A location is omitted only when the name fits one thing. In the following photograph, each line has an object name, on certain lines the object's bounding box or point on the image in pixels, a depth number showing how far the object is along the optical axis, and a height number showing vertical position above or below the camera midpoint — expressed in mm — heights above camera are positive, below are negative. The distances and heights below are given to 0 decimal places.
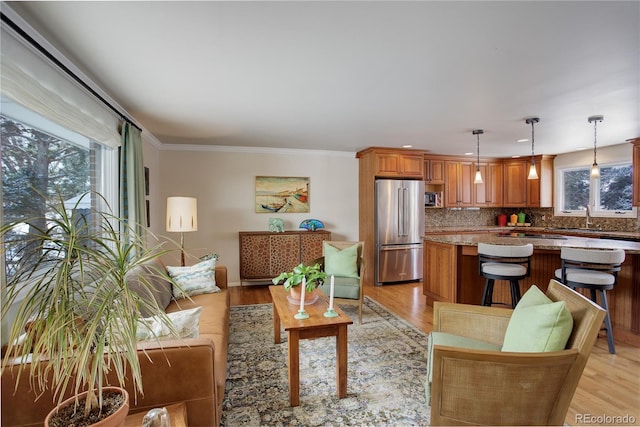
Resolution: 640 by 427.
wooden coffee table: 2041 -866
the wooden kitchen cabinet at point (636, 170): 4352 +555
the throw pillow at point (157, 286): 2369 -680
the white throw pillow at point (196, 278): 3145 -678
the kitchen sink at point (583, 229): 5083 -342
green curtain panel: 3041 +351
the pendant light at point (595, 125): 3391 +1001
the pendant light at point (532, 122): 3424 +1001
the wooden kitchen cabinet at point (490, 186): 6379 +505
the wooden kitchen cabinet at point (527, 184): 6016 +517
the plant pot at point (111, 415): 1044 -709
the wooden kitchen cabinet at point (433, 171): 5961 +771
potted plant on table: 2561 -583
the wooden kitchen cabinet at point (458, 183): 6105 +543
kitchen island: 2945 -703
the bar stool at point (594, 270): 2664 -548
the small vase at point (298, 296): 2614 -728
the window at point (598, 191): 5020 +328
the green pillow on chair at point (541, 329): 1399 -557
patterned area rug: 1925 -1259
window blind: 1527 +735
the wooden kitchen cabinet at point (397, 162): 5203 +829
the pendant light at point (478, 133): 3988 +1023
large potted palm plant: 976 -346
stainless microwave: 6066 +226
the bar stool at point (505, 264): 2994 -544
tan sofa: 1265 -769
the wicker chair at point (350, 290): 3445 -889
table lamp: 3670 -38
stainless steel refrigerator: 5184 -325
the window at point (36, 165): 1743 +329
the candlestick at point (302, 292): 2332 -615
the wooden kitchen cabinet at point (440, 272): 3654 -765
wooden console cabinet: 4875 -635
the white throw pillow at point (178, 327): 1532 -591
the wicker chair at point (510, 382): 1332 -759
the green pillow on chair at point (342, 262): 3705 -621
